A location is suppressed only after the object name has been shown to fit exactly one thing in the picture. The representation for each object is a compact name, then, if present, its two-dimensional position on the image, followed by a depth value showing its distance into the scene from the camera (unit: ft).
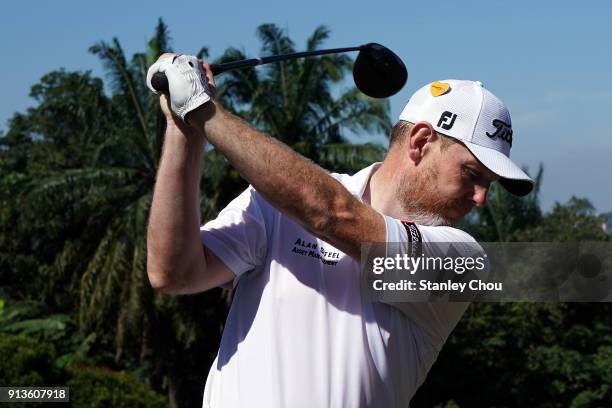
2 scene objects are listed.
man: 8.93
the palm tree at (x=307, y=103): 89.56
